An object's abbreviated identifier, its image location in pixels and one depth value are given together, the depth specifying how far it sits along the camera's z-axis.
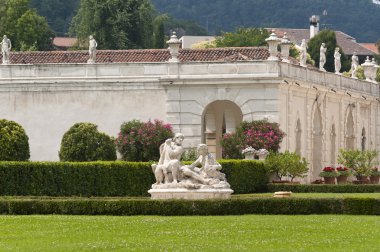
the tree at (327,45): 137.62
